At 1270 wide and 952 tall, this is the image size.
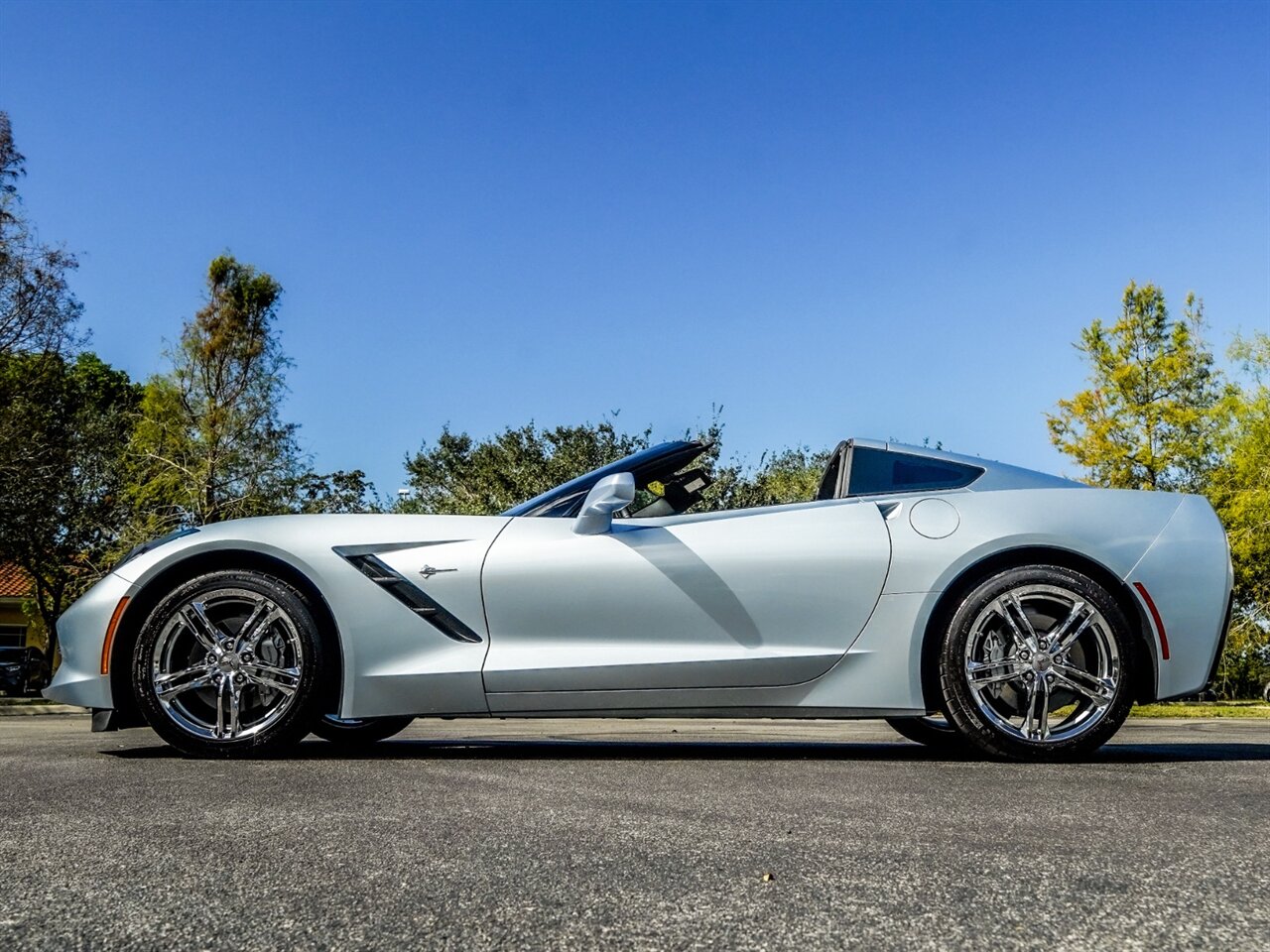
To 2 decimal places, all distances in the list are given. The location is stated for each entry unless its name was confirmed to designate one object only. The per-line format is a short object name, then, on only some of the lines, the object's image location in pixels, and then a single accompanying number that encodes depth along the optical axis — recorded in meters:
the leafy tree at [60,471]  23.80
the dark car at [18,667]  28.98
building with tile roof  42.31
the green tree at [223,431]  31.42
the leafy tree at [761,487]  20.78
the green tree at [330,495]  32.91
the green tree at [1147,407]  29.53
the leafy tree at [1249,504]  28.69
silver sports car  4.19
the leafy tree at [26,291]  23.28
